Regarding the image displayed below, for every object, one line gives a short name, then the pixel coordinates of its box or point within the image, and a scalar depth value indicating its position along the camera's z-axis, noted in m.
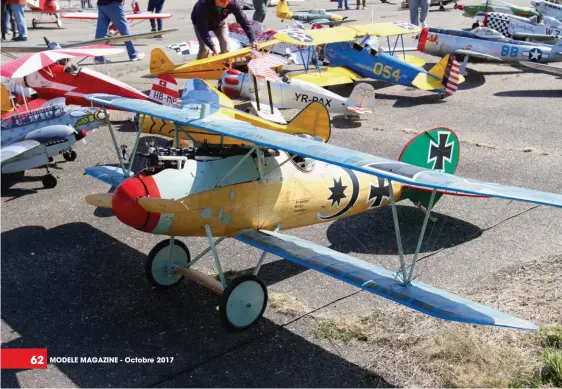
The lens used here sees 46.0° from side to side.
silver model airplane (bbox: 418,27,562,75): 16.55
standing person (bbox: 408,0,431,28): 19.58
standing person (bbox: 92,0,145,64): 15.60
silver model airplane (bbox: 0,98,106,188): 9.41
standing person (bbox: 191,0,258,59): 12.76
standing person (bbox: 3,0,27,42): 20.19
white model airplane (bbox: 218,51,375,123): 12.73
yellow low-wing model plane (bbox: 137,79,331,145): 9.45
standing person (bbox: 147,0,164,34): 21.42
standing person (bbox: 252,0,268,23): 19.52
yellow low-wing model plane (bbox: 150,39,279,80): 12.30
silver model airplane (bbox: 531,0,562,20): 21.31
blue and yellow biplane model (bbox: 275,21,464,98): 14.24
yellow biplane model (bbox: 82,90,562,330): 5.35
